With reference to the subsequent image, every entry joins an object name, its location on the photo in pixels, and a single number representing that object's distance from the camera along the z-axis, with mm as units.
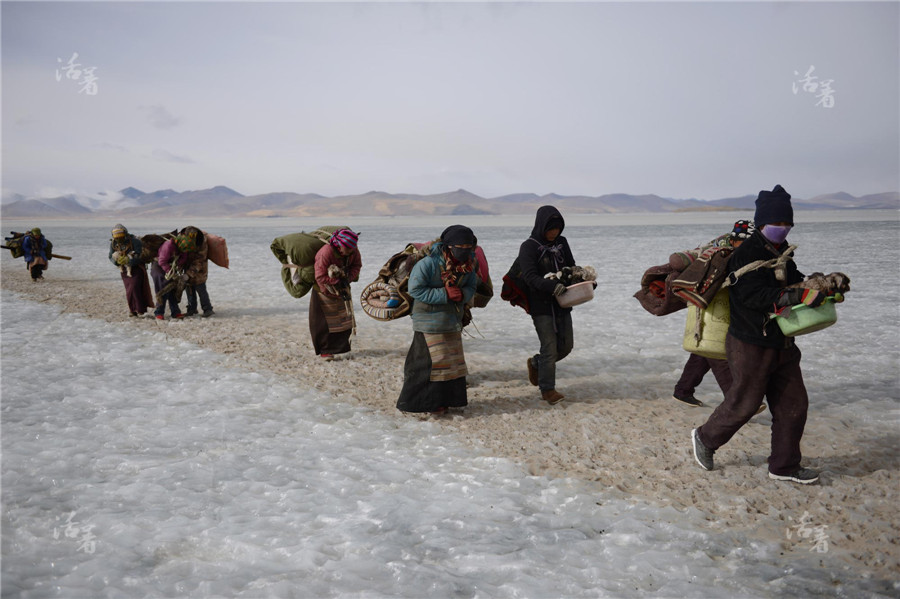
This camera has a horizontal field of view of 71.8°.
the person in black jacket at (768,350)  4188
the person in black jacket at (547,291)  6043
